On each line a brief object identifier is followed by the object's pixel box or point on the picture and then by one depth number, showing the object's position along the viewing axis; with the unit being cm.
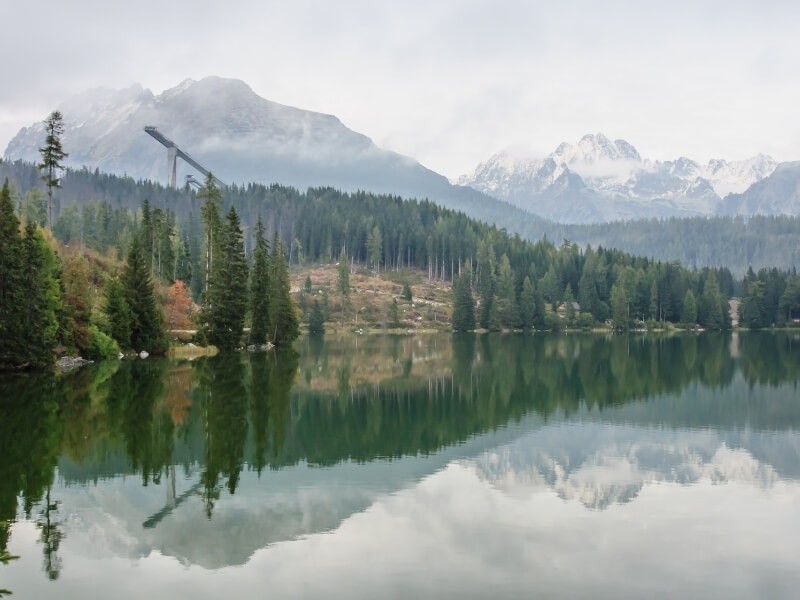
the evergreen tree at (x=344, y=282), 18862
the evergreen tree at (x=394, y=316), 18792
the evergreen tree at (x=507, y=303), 19350
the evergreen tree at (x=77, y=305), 6894
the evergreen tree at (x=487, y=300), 19450
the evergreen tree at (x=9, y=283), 5778
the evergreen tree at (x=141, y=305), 7881
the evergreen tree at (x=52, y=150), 7725
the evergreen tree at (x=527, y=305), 19475
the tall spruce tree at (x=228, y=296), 8888
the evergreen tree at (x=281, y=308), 10538
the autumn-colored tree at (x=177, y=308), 9238
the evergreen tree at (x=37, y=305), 5897
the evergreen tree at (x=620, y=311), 19962
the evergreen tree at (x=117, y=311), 7662
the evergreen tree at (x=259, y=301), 9874
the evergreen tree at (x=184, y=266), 13738
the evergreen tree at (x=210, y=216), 9806
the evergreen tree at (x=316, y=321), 17312
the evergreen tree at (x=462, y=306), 18950
